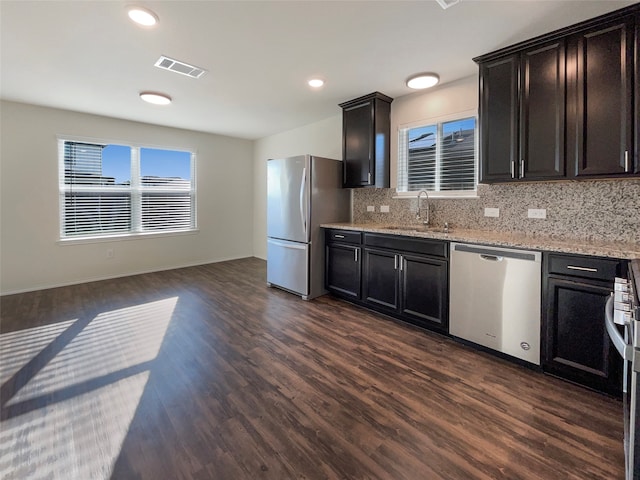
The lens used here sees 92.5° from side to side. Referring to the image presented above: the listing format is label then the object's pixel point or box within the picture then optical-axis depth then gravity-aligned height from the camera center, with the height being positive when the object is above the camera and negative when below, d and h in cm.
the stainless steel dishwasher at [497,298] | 221 -48
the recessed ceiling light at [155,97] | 362 +167
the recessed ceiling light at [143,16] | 206 +153
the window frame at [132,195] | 437 +66
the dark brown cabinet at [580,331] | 191 -62
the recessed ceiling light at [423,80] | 308 +162
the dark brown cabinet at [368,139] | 371 +122
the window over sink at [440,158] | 326 +91
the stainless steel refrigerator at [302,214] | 383 +30
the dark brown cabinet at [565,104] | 205 +100
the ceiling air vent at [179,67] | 280 +163
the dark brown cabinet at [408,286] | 278 -49
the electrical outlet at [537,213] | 267 +22
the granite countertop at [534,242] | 189 -4
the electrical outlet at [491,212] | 298 +25
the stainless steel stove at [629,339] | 89 -33
